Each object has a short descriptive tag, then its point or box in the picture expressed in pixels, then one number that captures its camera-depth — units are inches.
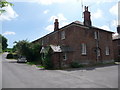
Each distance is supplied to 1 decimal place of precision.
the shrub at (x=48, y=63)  551.5
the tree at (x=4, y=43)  2773.3
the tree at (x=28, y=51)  955.0
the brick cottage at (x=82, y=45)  585.3
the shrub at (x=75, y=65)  566.3
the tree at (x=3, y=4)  171.0
